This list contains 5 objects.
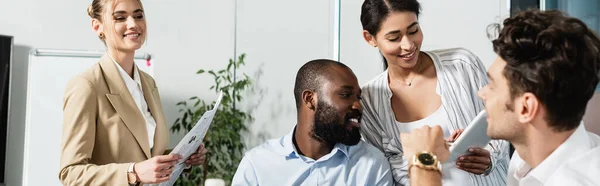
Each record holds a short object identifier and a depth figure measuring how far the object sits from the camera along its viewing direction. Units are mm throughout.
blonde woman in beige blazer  1882
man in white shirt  1343
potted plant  4434
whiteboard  4027
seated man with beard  2113
